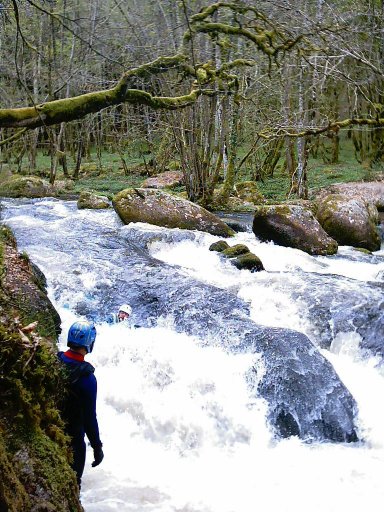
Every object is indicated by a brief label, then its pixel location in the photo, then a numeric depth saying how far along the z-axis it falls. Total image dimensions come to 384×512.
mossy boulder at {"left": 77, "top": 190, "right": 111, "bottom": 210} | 14.23
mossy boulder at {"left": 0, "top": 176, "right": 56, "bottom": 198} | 17.25
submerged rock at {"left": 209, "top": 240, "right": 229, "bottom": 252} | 10.29
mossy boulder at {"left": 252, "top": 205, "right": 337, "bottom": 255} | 11.02
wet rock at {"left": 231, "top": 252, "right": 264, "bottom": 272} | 9.30
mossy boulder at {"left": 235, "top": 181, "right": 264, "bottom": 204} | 16.92
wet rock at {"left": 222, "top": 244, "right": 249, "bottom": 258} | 9.91
